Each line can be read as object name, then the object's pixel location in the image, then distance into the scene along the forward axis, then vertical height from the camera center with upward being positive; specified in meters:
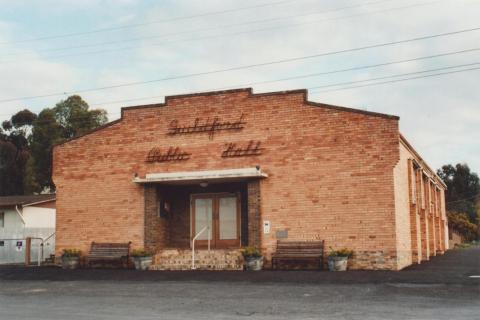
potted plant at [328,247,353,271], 19.67 -1.23
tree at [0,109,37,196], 57.81 +6.08
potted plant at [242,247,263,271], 20.66 -1.24
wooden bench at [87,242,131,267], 22.84 -1.03
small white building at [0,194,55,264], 31.30 +0.14
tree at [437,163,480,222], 75.12 +3.76
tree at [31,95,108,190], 56.19 +9.01
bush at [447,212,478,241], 55.56 -0.72
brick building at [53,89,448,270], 20.28 +1.51
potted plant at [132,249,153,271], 22.02 -1.22
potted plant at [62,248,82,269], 23.14 -1.23
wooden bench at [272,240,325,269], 20.38 -1.01
